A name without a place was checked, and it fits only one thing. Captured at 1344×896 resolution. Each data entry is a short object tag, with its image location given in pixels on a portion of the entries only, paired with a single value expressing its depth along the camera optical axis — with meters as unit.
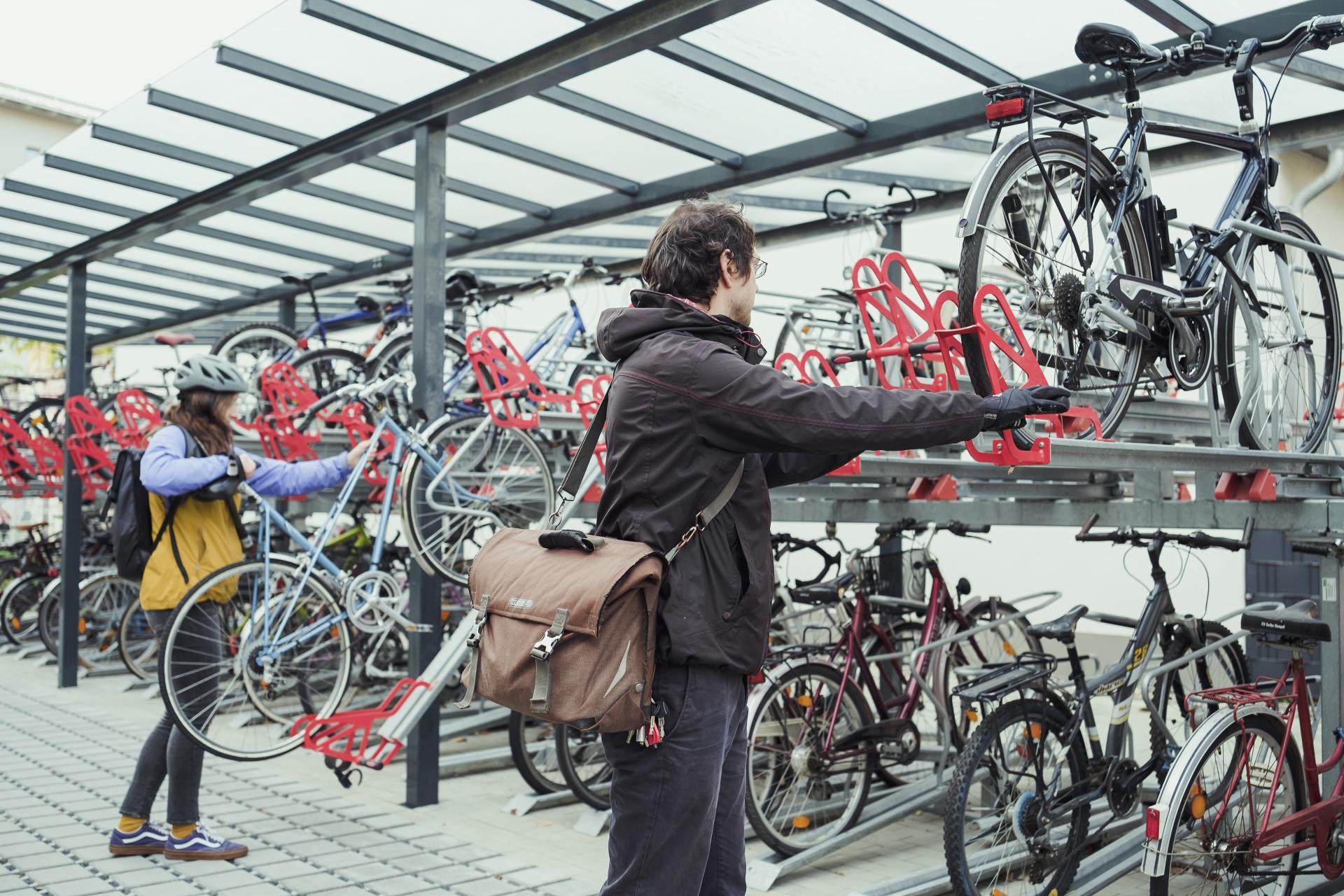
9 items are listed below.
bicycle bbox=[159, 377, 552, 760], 4.95
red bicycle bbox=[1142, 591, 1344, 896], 3.73
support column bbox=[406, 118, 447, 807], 5.87
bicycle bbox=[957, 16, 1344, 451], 3.45
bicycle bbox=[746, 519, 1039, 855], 5.05
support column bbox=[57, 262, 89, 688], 9.26
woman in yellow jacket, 4.91
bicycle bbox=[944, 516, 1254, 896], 4.12
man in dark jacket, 2.29
